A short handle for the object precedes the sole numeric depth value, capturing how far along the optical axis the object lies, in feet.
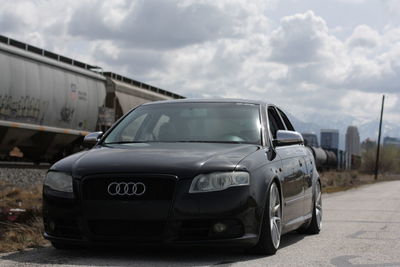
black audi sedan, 18.35
